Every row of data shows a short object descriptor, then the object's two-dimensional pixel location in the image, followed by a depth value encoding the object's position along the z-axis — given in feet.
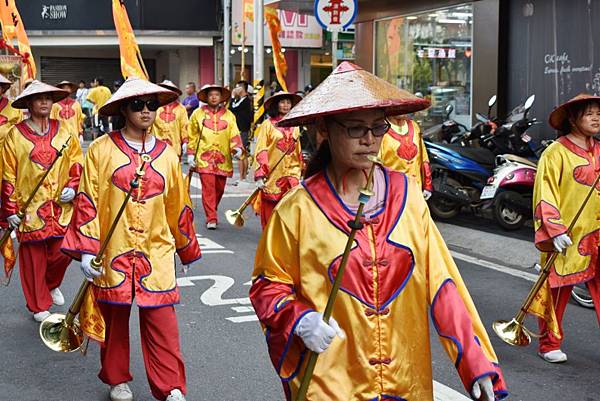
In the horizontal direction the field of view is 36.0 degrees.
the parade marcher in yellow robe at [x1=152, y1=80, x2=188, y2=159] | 45.70
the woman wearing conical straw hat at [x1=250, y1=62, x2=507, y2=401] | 9.92
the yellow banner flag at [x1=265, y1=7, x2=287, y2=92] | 45.72
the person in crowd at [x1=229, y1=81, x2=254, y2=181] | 64.18
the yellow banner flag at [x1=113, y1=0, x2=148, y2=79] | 25.72
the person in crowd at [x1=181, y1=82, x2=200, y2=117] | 73.67
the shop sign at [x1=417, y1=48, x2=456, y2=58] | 47.36
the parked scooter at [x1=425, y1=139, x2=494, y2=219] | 37.76
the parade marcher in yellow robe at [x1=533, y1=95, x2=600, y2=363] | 19.29
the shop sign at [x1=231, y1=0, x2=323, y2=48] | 76.79
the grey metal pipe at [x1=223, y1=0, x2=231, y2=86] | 73.20
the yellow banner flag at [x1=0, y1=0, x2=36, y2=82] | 38.68
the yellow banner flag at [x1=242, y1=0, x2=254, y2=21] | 66.51
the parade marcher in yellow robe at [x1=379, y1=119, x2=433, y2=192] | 26.55
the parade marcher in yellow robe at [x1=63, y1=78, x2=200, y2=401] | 16.57
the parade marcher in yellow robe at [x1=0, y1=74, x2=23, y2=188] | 33.31
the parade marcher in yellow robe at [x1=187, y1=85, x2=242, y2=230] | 40.19
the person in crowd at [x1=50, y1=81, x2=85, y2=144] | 48.70
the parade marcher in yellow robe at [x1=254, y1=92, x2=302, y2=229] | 33.04
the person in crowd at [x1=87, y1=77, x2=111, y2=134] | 71.59
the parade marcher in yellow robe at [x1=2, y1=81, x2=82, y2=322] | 23.40
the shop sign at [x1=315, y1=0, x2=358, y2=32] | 37.52
